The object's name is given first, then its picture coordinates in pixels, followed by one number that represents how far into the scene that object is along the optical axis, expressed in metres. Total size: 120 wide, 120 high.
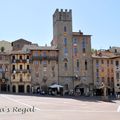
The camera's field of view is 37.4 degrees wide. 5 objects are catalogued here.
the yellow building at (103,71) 45.72
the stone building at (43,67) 44.34
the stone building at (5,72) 44.47
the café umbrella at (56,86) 41.07
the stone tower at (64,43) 44.73
